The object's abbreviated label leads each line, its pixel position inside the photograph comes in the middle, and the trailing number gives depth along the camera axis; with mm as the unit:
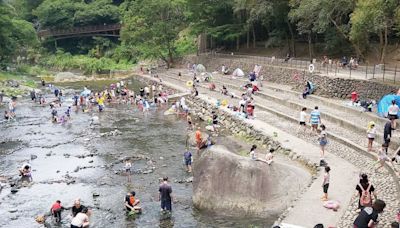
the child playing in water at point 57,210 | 17297
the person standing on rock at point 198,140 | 26566
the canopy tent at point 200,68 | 55594
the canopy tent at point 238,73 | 47938
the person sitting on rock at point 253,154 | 18403
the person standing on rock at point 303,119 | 24927
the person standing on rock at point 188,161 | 22953
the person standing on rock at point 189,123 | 32769
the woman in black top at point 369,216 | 10734
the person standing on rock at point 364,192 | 13805
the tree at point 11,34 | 63775
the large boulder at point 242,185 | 16453
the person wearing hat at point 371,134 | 19984
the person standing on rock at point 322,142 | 20516
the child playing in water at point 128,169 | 22322
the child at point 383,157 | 18188
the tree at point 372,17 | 29406
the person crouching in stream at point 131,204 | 17688
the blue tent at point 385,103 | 24370
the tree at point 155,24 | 61250
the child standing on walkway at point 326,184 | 15279
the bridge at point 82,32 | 91562
